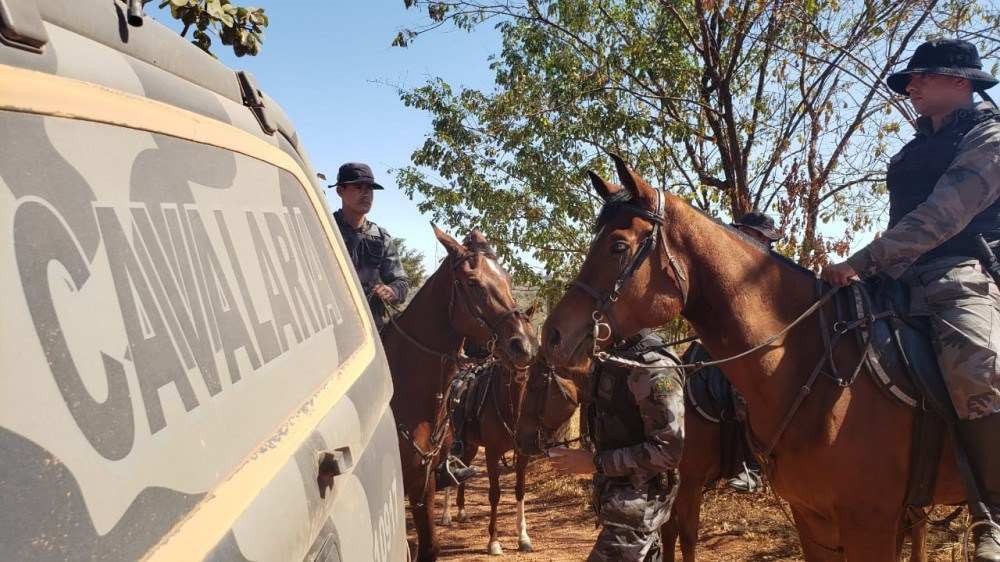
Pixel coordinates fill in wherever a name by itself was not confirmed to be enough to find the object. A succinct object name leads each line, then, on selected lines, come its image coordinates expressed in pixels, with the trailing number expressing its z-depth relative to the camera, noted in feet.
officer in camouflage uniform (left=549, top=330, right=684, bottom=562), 10.75
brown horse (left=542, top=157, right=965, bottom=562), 10.39
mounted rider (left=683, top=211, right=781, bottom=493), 15.42
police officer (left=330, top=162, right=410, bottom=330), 19.52
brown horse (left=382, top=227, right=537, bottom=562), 14.92
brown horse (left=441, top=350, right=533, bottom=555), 24.02
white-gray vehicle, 2.53
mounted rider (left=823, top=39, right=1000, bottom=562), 9.84
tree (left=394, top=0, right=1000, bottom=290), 25.40
